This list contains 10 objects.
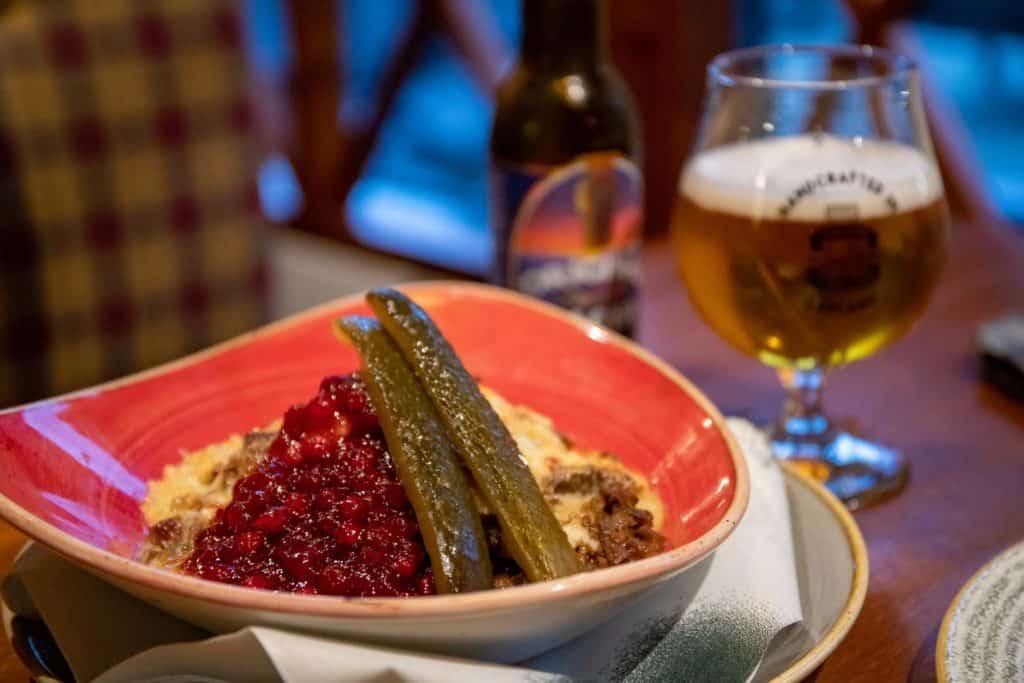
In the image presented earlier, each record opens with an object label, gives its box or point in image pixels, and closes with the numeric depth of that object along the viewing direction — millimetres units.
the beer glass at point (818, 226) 767
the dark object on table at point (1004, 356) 854
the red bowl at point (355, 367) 640
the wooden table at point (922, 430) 713
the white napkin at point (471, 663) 640
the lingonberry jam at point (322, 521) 670
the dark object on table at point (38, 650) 672
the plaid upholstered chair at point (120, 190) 1128
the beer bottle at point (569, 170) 849
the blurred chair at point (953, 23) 1448
